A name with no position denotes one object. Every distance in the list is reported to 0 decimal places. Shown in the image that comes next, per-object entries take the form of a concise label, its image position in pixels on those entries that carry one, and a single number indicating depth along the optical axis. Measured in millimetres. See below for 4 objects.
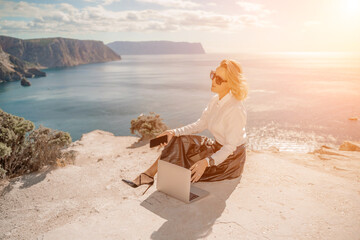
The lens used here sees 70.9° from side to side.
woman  4312
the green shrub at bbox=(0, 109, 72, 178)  6934
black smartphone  4660
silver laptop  4230
